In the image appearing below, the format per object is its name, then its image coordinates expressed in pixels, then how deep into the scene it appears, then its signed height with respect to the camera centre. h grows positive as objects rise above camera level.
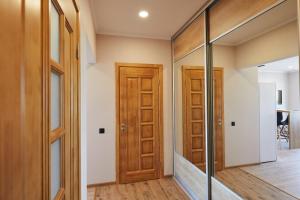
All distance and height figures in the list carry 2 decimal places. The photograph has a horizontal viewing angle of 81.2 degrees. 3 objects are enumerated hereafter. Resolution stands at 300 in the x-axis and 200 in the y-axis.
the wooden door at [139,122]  3.18 -0.39
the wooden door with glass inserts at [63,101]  0.78 +0.00
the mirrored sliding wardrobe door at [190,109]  2.45 -0.13
